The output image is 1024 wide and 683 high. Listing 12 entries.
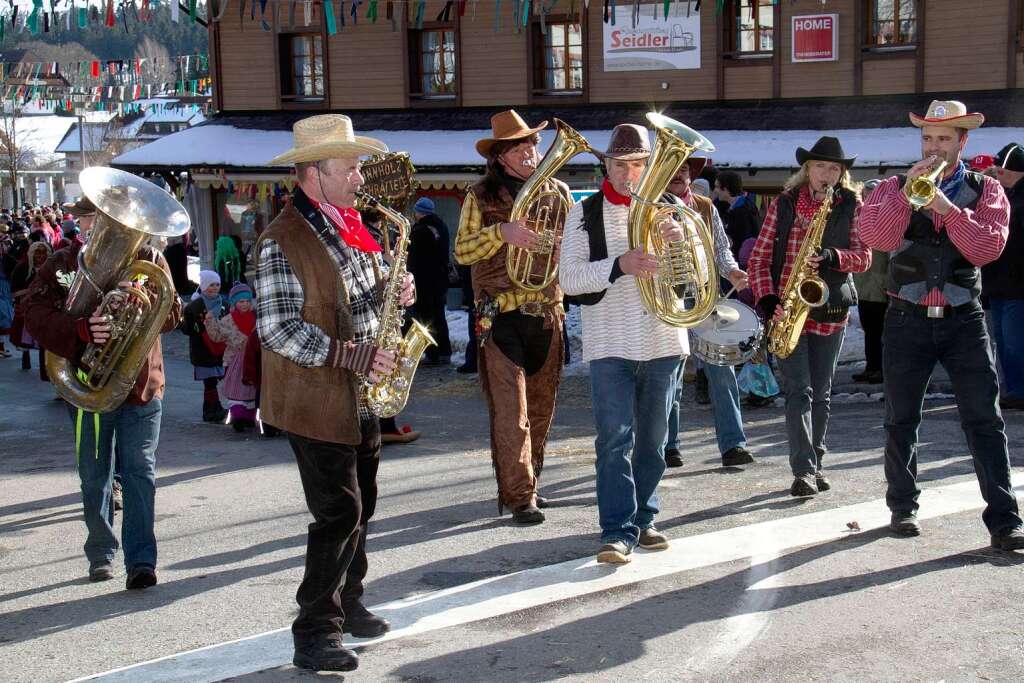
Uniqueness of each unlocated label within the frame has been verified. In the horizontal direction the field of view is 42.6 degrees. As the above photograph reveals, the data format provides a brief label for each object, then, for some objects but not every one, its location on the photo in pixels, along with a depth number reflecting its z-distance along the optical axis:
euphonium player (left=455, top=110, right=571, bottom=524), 7.18
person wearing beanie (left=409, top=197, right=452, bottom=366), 14.73
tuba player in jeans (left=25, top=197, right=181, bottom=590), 6.32
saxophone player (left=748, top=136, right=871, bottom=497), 7.52
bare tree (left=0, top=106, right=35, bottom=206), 52.62
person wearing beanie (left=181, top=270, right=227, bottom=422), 11.59
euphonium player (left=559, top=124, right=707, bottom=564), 6.34
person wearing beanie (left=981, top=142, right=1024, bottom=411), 10.48
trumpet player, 6.24
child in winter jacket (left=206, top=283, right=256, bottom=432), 11.19
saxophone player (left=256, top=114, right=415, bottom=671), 4.99
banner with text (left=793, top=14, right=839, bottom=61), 20.58
